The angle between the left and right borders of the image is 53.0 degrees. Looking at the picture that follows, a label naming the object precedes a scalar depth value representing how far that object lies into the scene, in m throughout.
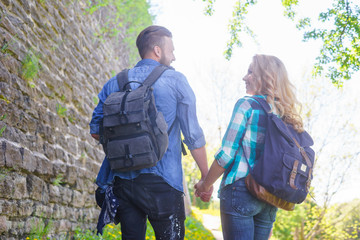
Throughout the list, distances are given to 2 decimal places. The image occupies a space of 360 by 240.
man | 2.05
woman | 2.24
